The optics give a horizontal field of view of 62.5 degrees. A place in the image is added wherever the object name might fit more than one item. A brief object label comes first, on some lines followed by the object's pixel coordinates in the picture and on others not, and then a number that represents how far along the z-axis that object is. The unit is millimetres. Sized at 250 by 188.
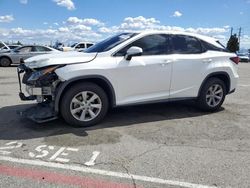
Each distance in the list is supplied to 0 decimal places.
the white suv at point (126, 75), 3447
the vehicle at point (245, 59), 27684
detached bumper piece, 3471
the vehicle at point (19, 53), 12620
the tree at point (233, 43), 40715
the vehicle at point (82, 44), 16155
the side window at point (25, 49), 12684
